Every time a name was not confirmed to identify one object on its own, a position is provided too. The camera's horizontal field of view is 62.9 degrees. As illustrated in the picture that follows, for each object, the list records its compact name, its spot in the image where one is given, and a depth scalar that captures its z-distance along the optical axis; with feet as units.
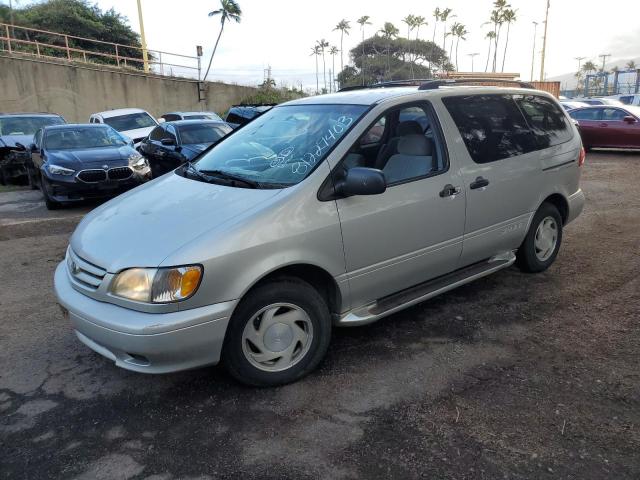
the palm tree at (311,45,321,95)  297.94
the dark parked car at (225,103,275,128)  53.62
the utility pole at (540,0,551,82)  150.41
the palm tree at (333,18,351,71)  270.26
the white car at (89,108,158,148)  51.52
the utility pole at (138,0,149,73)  98.43
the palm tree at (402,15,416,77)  252.01
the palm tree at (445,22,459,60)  249.92
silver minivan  9.32
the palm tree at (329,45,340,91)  295.69
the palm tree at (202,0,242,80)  128.16
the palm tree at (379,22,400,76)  245.86
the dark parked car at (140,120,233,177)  33.58
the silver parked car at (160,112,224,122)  54.44
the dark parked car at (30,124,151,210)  27.61
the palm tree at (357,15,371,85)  269.23
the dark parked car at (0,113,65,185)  38.50
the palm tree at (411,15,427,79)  252.01
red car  46.57
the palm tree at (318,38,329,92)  294.66
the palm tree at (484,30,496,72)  233.96
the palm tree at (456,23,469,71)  248.93
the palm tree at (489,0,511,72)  212.84
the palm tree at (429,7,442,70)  238.48
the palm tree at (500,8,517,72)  214.69
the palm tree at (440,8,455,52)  237.66
